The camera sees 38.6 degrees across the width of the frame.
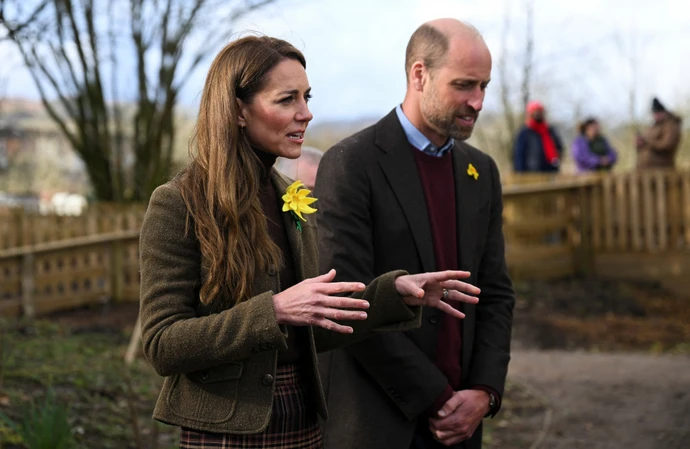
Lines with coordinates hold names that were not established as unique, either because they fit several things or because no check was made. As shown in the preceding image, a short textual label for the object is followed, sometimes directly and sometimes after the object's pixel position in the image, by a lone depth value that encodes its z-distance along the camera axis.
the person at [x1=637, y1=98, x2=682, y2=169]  15.24
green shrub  4.41
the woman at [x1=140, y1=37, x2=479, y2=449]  2.34
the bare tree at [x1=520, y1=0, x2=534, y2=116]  21.78
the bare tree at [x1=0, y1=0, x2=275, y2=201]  15.49
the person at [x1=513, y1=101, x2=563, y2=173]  15.53
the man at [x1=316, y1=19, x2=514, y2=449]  3.24
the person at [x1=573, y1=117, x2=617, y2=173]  15.53
